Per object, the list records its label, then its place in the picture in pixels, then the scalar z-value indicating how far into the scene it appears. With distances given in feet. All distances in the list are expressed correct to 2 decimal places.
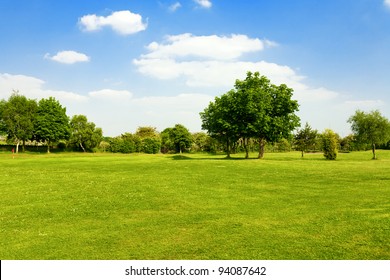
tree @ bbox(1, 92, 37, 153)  278.26
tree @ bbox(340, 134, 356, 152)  336.70
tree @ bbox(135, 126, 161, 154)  346.95
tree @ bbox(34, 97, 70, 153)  287.89
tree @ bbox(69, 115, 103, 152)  314.96
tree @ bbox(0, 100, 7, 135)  280.04
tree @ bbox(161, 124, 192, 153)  343.46
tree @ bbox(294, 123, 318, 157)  257.34
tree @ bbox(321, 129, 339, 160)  193.98
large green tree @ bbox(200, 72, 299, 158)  186.70
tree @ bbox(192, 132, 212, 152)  360.50
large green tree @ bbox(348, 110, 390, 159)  219.00
